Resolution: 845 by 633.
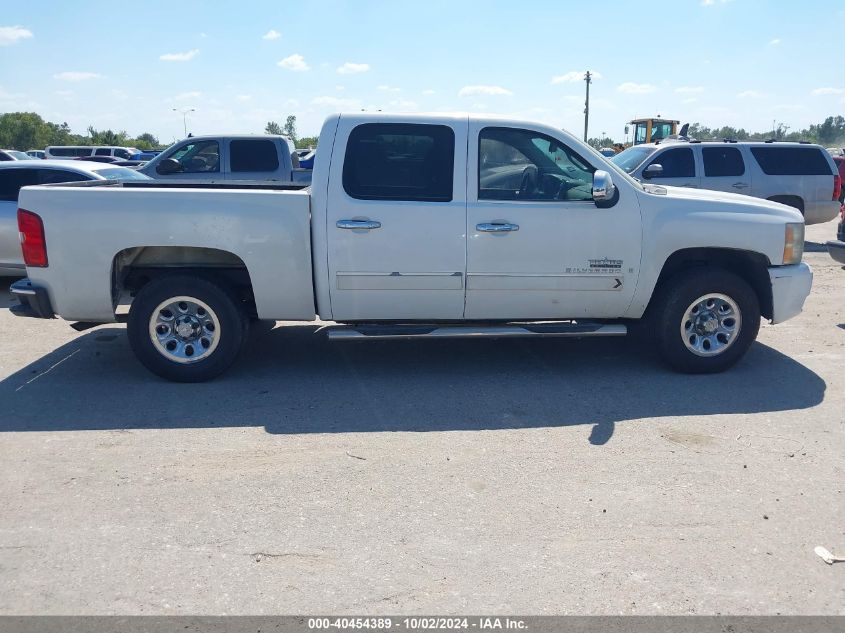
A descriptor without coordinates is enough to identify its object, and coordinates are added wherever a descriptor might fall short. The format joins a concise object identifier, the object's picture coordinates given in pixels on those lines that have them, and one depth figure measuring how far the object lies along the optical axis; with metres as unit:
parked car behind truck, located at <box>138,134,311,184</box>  12.80
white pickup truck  5.60
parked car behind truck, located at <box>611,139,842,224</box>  12.70
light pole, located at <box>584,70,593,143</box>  56.14
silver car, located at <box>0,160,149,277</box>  9.40
